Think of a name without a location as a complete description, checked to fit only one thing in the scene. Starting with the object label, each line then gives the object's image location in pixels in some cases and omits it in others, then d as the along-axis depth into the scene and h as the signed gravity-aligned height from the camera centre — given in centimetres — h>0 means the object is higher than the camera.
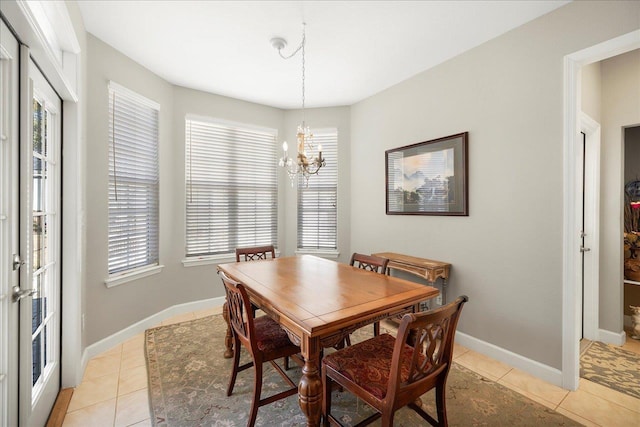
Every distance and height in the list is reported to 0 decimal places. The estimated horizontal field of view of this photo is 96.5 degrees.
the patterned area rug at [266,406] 179 -131
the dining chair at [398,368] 127 -83
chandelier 237 +60
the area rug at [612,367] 214 -129
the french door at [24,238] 126 -14
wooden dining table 144 -53
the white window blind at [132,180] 278 +32
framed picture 278 +37
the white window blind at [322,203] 423 +13
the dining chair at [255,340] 169 -84
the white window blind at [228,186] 369 +34
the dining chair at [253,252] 310 -45
